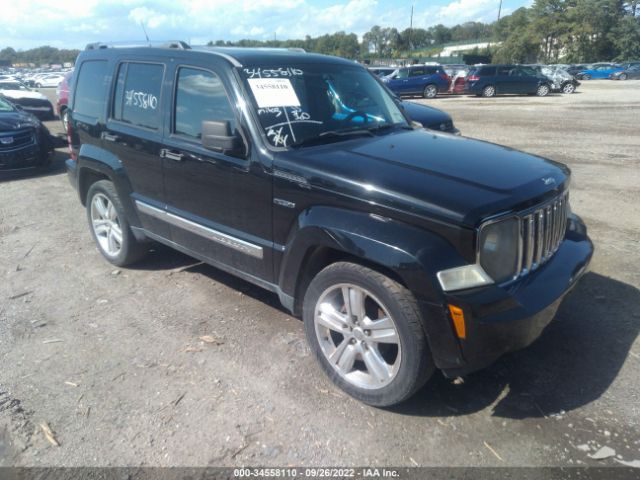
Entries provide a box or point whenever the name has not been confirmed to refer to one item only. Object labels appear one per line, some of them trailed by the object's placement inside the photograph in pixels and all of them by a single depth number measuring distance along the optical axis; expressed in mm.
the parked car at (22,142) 9070
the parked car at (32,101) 16312
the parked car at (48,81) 46162
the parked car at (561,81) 26469
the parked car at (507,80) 25234
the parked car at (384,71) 27556
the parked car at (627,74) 43688
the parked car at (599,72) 45125
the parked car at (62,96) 12427
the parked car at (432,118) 7969
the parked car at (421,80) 25734
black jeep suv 2615
